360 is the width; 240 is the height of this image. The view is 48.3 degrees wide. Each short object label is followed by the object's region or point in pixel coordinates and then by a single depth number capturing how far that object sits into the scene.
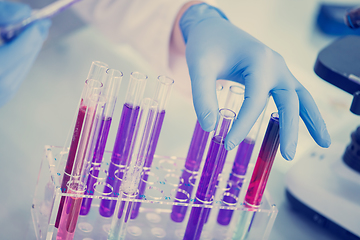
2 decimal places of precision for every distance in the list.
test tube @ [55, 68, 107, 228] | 0.81
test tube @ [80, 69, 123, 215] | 0.86
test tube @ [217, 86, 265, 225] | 1.02
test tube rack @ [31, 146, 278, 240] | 0.86
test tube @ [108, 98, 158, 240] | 0.86
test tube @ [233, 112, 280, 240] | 0.93
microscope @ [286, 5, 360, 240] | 1.10
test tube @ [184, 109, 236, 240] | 0.89
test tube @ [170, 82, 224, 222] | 0.96
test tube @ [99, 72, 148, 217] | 0.89
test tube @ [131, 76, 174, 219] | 0.91
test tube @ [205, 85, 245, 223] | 0.98
